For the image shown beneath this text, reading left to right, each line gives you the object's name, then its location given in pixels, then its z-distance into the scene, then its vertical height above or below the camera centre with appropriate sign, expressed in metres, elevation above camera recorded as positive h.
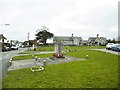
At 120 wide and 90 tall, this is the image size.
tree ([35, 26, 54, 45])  53.72 +5.45
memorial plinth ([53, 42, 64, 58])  12.98 -0.66
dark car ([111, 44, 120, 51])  17.92 -0.85
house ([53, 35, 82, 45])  63.87 +2.55
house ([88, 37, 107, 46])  60.66 +2.25
